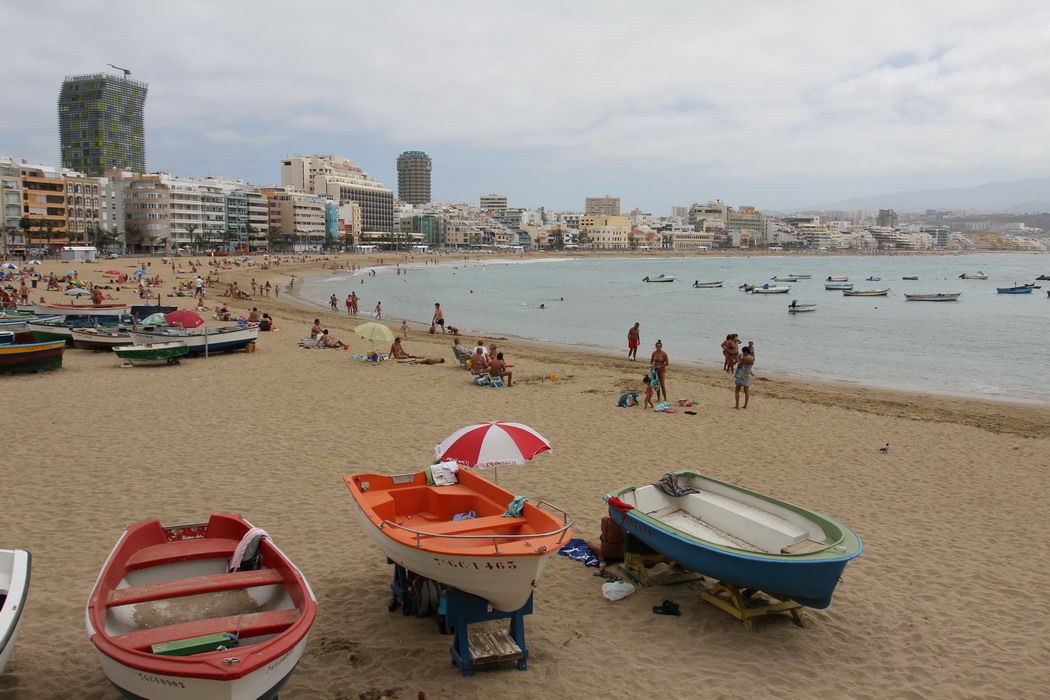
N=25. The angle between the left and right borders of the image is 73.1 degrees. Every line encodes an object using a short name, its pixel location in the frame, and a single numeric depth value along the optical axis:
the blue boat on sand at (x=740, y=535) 5.97
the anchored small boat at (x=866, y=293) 68.05
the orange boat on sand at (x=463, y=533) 5.43
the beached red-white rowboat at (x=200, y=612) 4.31
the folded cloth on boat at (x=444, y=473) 7.48
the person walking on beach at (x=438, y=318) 29.47
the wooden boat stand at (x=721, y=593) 6.39
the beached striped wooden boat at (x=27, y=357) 17.00
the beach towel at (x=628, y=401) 15.45
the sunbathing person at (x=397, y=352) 21.30
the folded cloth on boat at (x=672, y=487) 8.07
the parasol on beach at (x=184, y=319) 19.85
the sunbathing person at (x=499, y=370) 17.67
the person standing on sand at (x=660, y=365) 15.91
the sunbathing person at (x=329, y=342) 23.83
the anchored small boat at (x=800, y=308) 50.45
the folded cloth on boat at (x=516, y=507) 6.49
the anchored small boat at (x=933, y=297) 62.25
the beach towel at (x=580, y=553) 7.73
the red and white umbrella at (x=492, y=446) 7.11
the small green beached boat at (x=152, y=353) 18.77
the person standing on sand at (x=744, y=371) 15.58
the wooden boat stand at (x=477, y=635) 5.61
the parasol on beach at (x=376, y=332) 20.22
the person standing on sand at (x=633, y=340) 23.52
